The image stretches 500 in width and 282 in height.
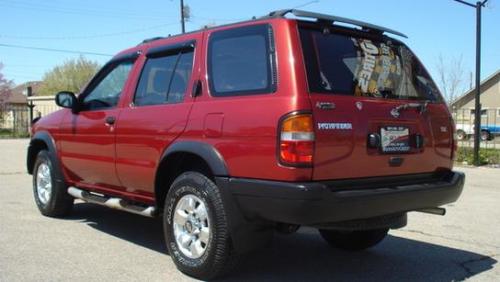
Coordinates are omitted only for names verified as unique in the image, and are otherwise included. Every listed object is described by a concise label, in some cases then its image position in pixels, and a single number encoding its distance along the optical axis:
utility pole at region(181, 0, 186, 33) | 28.45
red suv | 4.09
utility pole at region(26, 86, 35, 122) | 33.39
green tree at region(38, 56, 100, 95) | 65.38
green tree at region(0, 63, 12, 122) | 51.48
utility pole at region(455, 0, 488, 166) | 16.64
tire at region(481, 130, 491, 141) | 25.66
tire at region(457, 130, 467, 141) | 19.62
